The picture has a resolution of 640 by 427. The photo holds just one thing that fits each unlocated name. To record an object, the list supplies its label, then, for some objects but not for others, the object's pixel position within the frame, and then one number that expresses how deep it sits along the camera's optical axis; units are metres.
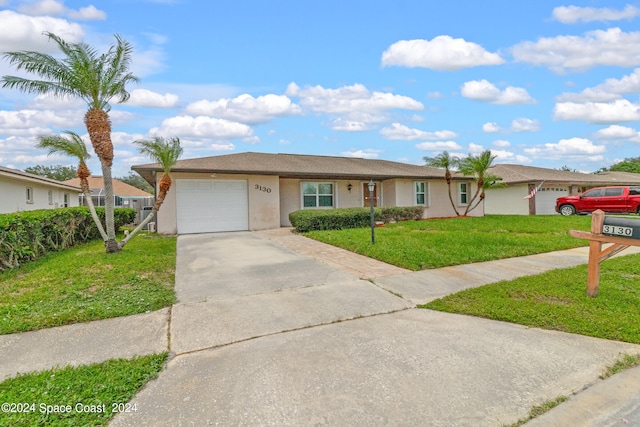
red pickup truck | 17.28
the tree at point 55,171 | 53.28
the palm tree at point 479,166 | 16.08
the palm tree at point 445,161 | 16.42
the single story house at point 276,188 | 12.77
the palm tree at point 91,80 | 7.27
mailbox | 3.91
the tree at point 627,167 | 40.69
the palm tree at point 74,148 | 8.38
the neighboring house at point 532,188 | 21.73
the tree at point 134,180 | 68.12
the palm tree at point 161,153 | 8.67
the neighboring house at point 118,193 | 30.50
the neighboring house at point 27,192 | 14.29
